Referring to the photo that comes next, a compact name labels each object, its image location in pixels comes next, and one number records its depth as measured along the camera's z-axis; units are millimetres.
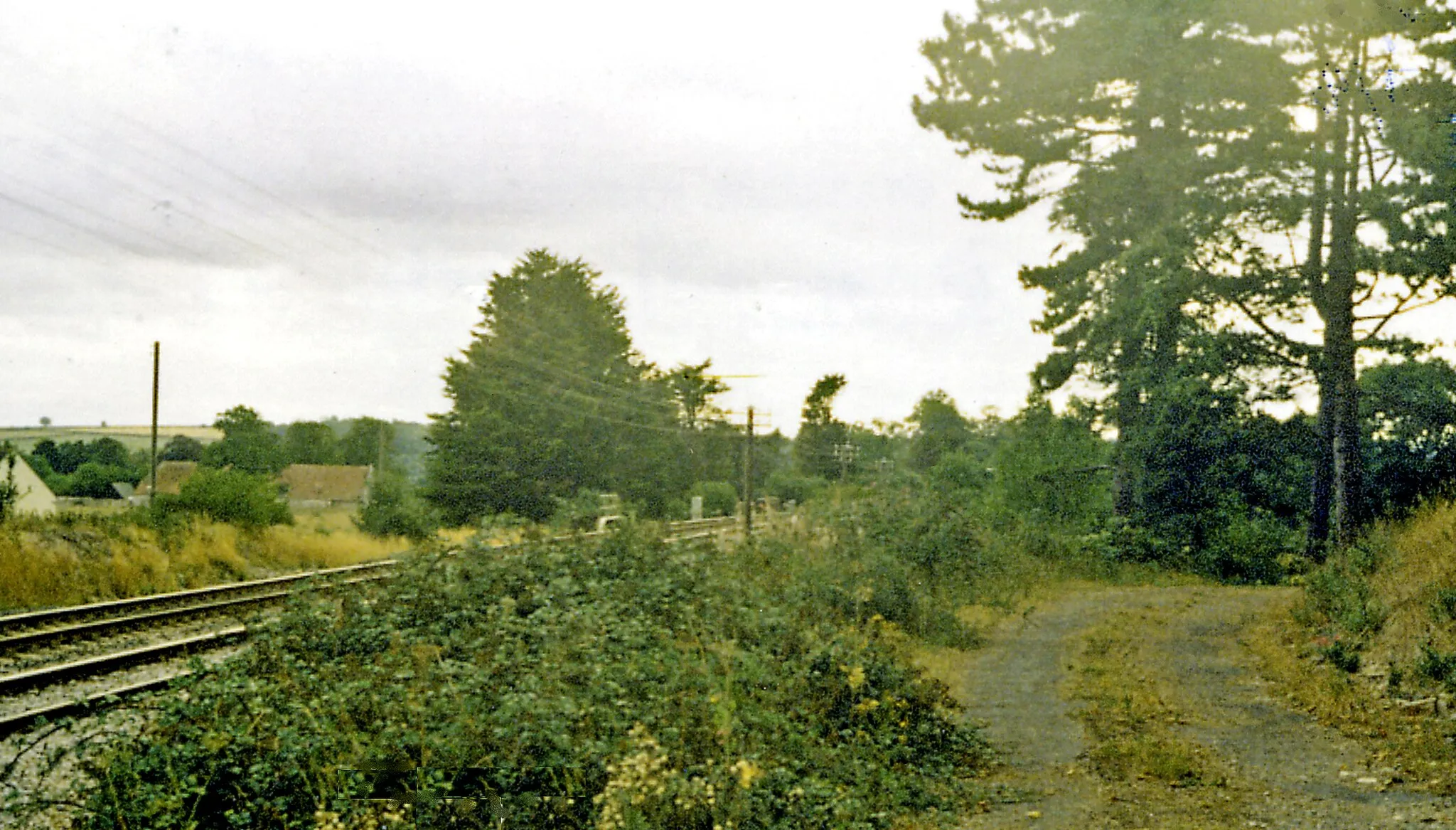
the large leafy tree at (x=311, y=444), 102500
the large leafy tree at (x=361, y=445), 106625
